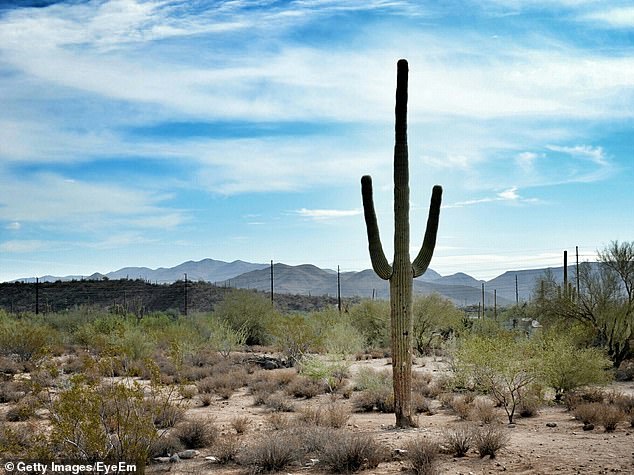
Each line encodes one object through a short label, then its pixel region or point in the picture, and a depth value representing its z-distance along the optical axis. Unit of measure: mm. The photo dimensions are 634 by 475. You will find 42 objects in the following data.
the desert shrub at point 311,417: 14753
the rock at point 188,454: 12203
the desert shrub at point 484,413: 15203
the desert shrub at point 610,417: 13977
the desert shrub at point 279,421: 14348
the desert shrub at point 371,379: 19998
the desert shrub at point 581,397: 16891
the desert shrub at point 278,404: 17453
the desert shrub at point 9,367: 24469
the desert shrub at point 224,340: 30234
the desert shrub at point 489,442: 11781
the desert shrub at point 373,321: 37312
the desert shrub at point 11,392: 18986
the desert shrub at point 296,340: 28594
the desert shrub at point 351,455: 11164
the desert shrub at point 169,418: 13853
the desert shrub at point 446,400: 17641
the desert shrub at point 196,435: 13016
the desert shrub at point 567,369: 17750
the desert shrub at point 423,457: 10562
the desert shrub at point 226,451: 11832
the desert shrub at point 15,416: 15491
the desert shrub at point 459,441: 11969
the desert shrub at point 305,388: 20203
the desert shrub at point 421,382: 19844
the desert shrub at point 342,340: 25672
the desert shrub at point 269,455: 11180
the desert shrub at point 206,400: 18766
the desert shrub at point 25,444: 8773
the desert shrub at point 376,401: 17484
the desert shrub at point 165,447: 11945
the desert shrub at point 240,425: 14352
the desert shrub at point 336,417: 14695
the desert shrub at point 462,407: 15891
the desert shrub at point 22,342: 27250
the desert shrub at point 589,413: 14578
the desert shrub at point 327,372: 21297
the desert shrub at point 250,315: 38938
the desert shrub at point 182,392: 10367
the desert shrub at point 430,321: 35406
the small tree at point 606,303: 25203
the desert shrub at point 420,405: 17234
